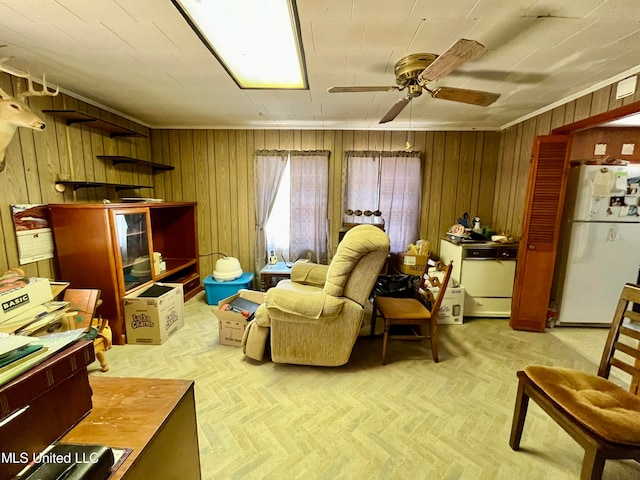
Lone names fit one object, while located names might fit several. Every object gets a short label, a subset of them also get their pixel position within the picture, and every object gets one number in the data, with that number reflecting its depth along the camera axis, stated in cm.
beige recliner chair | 193
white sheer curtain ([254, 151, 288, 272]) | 371
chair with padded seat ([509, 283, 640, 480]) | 109
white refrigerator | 270
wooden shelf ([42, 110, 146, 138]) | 234
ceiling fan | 162
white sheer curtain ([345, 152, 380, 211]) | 368
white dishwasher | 308
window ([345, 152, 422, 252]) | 365
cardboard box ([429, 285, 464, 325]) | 299
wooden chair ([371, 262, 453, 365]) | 221
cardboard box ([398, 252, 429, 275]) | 333
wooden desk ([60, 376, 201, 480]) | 69
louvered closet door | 263
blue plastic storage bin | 340
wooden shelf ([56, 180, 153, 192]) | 246
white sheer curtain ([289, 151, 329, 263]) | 370
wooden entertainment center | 231
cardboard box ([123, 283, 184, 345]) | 248
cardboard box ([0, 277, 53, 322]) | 170
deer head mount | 184
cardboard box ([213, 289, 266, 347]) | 244
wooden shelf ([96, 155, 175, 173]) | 292
